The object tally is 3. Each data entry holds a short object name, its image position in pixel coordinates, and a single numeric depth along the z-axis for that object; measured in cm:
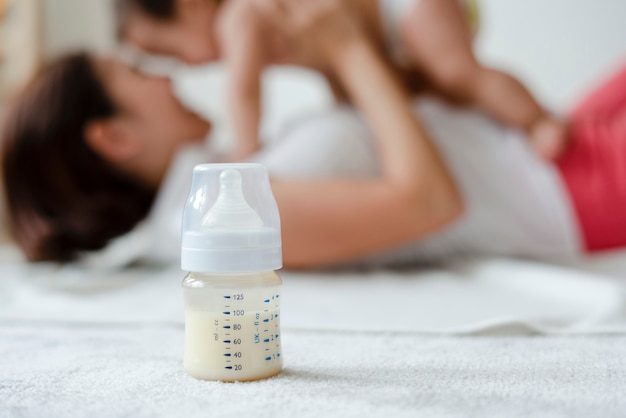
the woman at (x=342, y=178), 108
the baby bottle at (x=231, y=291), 51
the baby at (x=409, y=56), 127
